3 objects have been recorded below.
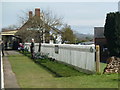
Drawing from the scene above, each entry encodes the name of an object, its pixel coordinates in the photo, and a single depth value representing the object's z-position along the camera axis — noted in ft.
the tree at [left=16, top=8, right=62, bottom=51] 121.49
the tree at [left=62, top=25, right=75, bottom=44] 165.05
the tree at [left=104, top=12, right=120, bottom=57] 89.51
